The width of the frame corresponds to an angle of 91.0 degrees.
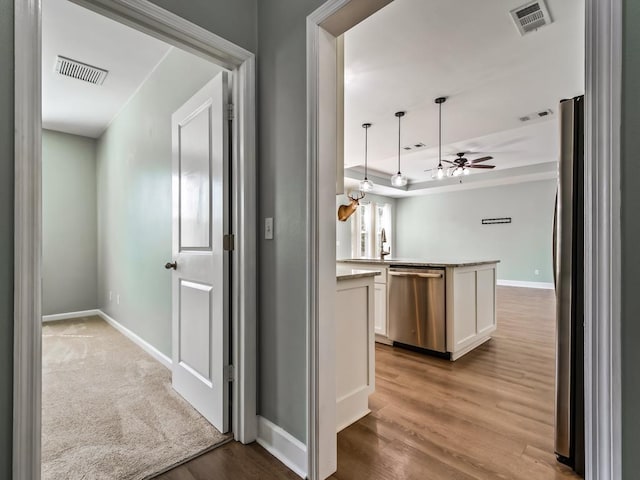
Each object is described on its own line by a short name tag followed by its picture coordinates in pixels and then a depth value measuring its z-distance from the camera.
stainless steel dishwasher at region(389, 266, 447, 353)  3.05
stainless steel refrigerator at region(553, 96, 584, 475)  1.52
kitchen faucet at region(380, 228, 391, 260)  4.01
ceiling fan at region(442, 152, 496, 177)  4.61
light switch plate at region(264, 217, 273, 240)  1.71
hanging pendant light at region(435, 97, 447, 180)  3.83
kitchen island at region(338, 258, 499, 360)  3.03
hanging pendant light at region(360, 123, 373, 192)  4.76
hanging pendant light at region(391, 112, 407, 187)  4.33
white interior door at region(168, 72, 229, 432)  1.82
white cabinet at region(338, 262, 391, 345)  3.44
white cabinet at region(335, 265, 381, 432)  1.91
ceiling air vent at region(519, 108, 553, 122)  4.18
